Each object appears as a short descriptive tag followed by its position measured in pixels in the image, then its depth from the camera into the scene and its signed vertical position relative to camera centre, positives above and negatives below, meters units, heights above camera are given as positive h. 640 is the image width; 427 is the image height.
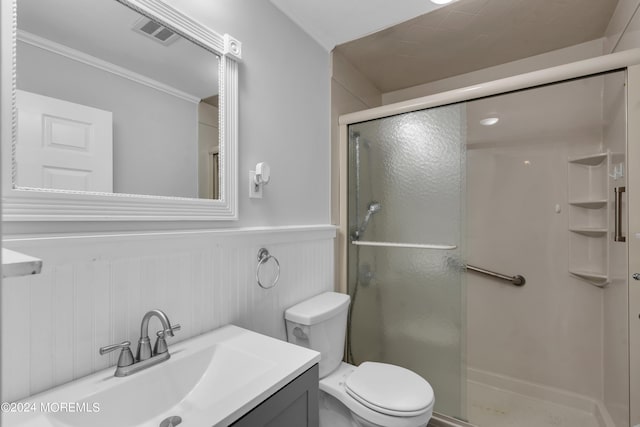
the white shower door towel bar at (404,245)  1.77 -0.18
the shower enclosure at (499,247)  1.76 -0.21
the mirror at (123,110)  0.88 +0.33
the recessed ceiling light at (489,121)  2.30 +0.64
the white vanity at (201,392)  0.80 -0.48
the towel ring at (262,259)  1.43 -0.20
